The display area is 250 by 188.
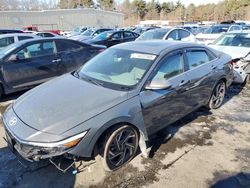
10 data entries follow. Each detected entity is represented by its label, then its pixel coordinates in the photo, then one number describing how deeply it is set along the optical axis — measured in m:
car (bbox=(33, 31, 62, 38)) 12.13
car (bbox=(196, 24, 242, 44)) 10.79
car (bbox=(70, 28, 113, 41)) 14.01
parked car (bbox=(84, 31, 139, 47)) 9.89
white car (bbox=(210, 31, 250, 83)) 5.23
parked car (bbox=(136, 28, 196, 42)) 8.19
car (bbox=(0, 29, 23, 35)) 9.68
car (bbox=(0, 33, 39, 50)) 6.98
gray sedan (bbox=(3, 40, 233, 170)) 2.08
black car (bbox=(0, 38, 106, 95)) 4.54
